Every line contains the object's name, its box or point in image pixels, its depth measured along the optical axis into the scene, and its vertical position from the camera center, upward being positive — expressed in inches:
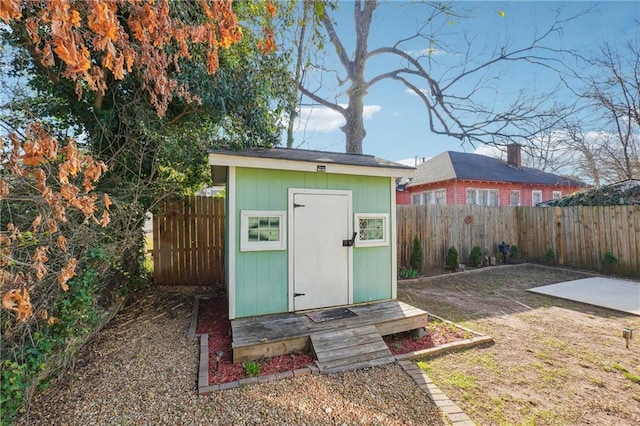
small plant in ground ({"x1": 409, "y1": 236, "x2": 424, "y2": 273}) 317.4 -39.8
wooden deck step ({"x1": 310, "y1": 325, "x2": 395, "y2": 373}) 131.3 -62.6
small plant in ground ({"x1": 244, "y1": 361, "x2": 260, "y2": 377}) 123.6 -64.5
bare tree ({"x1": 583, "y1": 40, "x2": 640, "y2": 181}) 431.5 +192.8
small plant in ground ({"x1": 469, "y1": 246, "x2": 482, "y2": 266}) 354.9 -45.4
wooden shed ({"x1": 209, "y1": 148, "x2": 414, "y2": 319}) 162.9 -4.9
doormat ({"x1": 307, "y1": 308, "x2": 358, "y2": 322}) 163.5 -55.1
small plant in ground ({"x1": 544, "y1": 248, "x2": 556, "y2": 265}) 360.2 -47.1
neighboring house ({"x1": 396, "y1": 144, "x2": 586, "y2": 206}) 551.5 +76.1
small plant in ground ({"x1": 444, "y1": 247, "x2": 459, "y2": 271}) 333.1 -45.9
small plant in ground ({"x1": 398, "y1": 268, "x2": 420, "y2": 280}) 304.5 -57.3
